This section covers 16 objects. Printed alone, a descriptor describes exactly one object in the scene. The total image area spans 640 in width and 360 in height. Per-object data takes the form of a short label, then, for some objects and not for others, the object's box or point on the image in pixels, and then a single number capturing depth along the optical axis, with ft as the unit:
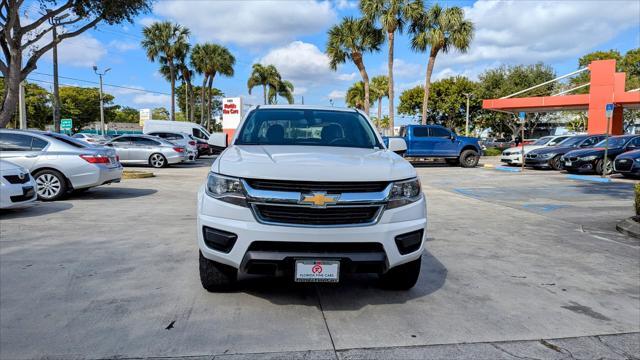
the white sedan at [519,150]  73.26
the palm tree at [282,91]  192.34
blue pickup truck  74.08
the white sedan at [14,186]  24.86
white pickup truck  11.35
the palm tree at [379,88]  197.77
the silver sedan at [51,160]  31.19
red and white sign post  121.70
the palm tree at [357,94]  191.93
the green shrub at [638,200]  25.11
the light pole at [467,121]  158.61
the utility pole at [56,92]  70.44
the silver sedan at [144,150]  65.92
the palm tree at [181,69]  141.32
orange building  89.61
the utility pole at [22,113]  71.67
